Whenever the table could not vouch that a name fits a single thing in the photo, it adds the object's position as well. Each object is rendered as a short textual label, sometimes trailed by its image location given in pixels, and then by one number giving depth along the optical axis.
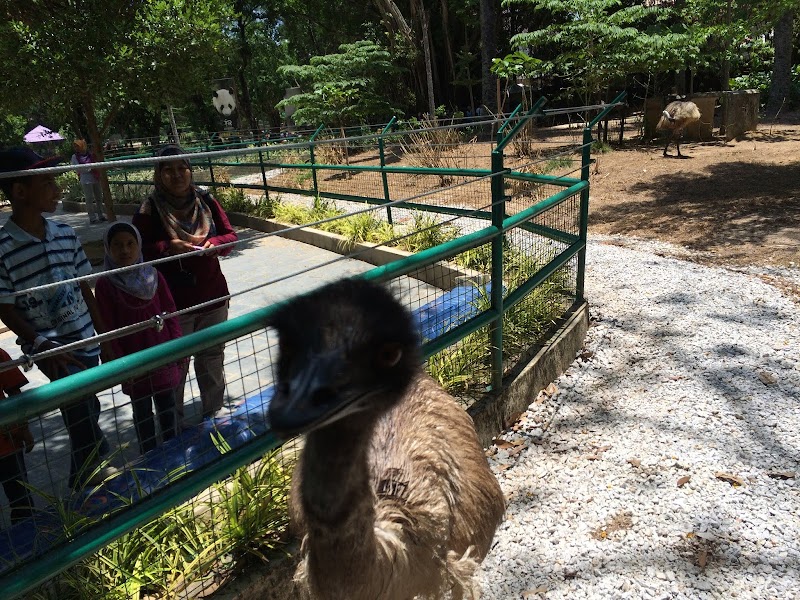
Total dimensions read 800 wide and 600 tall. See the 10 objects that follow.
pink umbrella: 13.02
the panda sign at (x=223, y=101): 18.79
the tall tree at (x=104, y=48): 7.95
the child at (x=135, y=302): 2.93
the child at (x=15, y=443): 2.54
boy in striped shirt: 2.68
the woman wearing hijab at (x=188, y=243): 3.27
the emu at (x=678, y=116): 13.09
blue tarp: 2.25
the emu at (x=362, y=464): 1.24
